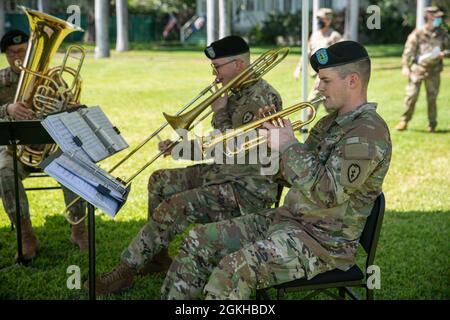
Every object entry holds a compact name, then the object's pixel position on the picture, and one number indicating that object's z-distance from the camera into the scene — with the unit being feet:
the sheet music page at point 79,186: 16.85
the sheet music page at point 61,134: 18.29
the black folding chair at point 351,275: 18.15
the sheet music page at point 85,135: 19.19
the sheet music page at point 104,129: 20.65
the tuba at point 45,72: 25.95
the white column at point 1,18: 133.28
